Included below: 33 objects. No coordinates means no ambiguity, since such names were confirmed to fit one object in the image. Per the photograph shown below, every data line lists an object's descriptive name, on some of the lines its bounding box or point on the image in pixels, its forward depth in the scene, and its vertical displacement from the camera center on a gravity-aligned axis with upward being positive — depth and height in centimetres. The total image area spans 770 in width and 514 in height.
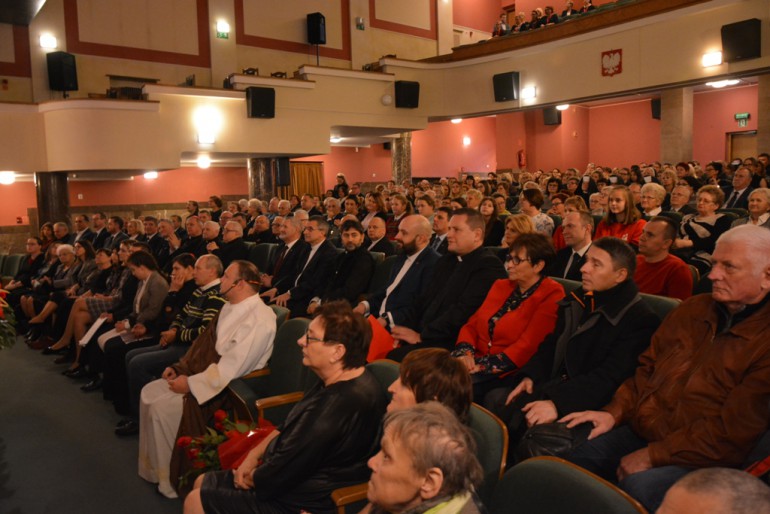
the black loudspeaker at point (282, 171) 1148 +38
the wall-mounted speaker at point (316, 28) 1241 +323
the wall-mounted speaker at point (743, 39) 813 +179
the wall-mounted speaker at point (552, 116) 1495 +159
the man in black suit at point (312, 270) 444 -57
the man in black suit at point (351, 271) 414 -55
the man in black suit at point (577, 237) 346 -31
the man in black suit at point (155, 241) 658 -49
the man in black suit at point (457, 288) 300 -50
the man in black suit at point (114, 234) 724 -42
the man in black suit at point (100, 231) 770 -41
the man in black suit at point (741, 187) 552 -10
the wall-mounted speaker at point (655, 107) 1448 +167
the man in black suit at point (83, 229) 789 -39
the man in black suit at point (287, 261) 485 -55
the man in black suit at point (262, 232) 670 -43
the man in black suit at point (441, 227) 436 -28
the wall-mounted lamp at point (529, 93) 1095 +160
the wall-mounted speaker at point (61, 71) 972 +200
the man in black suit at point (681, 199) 510 -17
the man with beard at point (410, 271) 347 -47
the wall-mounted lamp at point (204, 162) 1103 +63
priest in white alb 286 -85
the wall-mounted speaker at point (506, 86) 1111 +175
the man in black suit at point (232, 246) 559 -47
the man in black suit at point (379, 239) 470 -39
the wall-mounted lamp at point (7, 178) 983 +39
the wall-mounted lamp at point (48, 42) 984 +249
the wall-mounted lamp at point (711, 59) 864 +163
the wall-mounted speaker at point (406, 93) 1209 +182
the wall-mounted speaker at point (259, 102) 1052 +154
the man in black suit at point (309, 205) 810 -18
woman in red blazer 252 -56
